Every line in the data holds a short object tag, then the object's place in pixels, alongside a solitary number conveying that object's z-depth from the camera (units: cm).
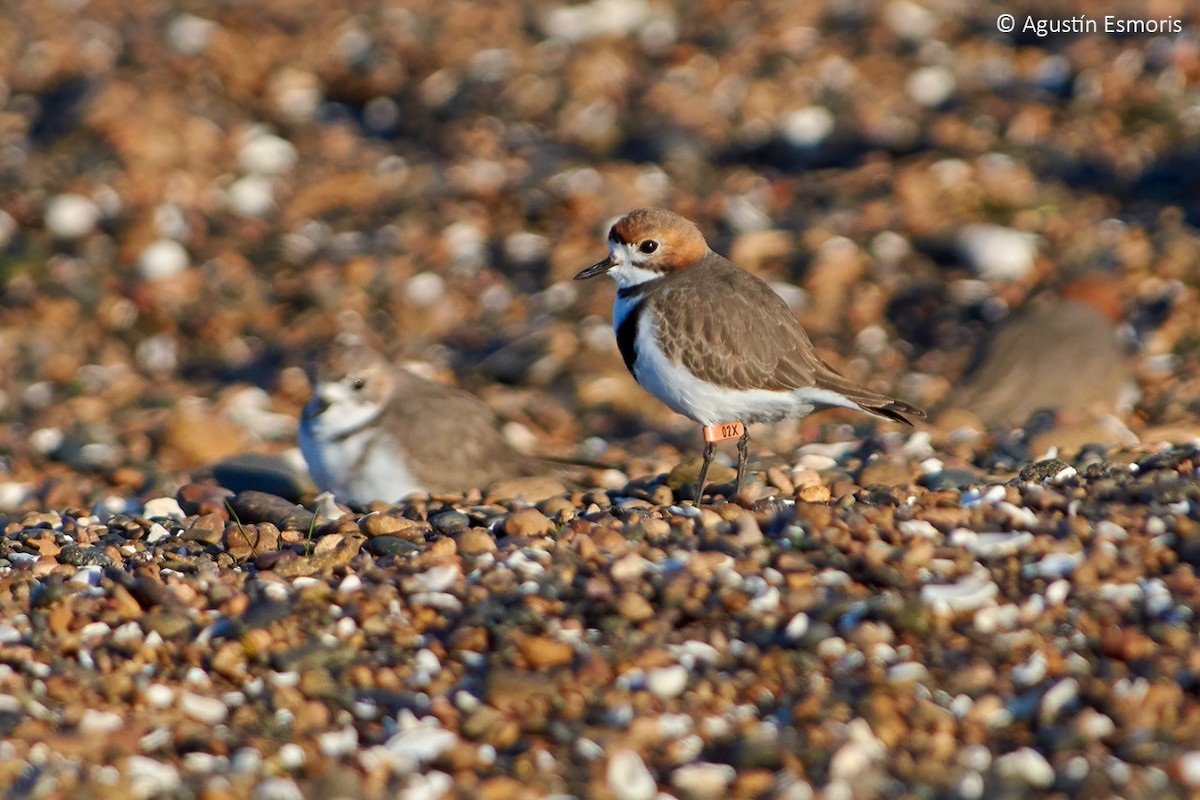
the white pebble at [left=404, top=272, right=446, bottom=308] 1898
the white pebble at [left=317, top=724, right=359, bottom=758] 711
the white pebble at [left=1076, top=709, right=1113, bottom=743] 707
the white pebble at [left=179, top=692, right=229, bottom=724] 745
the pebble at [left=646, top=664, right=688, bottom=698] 753
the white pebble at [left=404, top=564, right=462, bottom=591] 872
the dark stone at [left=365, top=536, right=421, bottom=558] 976
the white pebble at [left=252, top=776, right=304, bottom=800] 670
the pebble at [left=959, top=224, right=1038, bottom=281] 1847
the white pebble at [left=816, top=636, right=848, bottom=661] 777
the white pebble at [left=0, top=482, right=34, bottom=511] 1330
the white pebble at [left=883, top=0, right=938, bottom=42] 2380
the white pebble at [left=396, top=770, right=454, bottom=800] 677
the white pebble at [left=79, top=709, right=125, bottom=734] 722
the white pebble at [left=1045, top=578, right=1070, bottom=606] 812
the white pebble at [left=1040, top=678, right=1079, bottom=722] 727
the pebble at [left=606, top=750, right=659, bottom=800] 675
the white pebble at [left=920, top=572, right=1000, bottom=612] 806
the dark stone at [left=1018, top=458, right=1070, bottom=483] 1077
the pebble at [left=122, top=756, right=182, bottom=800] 671
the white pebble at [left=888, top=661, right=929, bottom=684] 754
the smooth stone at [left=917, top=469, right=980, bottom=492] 1131
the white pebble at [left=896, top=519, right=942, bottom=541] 891
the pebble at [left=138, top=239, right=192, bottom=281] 1931
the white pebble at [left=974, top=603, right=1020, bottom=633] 795
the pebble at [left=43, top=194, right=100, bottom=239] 1995
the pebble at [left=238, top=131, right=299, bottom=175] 2172
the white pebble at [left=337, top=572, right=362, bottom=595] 874
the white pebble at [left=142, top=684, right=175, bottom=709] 758
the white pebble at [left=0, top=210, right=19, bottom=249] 1986
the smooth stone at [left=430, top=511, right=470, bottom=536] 1045
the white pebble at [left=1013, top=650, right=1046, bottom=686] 754
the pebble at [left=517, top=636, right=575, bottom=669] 780
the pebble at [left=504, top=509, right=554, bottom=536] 1005
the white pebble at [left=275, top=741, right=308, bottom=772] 700
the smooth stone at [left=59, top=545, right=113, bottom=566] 981
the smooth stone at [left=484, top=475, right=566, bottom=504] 1186
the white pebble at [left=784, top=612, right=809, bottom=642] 792
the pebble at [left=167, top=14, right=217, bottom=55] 2386
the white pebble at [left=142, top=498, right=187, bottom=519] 1179
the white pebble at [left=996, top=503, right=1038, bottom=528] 907
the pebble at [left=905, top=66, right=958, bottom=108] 2230
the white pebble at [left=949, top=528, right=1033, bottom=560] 866
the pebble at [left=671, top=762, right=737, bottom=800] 679
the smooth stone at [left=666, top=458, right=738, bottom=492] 1189
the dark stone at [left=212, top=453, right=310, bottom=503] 1325
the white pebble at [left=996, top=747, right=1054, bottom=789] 679
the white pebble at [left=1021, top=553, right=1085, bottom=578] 838
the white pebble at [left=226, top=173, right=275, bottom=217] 2095
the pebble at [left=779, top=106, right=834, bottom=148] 2178
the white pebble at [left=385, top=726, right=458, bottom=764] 708
